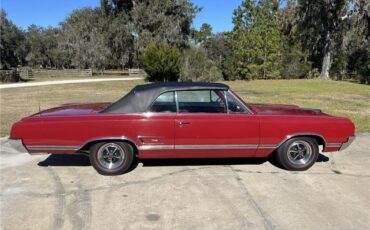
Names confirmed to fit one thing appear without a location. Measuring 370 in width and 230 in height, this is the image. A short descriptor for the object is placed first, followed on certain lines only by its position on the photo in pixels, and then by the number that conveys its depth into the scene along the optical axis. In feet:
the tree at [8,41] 146.72
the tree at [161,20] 130.62
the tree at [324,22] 96.63
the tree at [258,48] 89.35
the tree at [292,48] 95.66
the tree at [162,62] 87.30
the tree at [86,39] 146.03
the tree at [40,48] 234.31
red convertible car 17.10
